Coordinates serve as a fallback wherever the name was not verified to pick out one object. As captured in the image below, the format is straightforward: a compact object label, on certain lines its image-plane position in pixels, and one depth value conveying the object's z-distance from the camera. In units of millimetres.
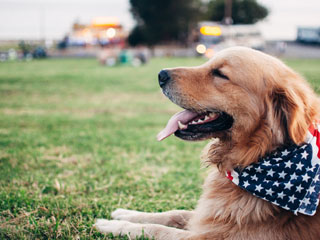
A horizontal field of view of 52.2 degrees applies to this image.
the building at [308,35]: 51062
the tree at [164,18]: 51656
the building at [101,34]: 42062
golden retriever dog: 2389
